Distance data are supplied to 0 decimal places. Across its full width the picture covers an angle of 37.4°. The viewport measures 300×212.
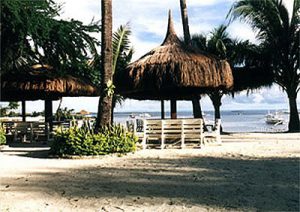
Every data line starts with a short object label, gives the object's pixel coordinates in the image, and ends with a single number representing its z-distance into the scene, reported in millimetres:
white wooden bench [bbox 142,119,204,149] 13508
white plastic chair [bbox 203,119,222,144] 14523
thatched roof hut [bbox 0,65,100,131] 15828
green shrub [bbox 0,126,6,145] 14259
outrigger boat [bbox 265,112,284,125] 52100
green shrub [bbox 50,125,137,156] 11125
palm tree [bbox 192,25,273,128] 23141
